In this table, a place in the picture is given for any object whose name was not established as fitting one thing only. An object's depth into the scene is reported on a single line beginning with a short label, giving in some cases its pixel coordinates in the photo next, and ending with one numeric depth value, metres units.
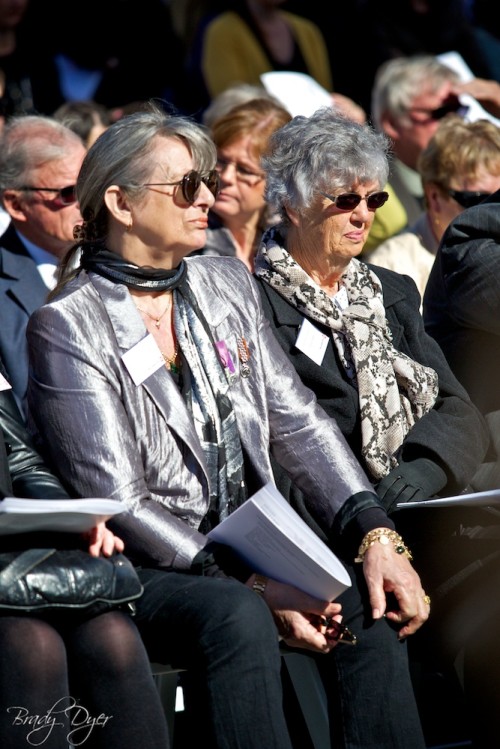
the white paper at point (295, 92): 13.55
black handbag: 5.75
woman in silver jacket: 6.20
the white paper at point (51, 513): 5.61
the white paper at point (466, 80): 12.72
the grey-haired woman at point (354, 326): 7.86
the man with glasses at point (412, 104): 13.84
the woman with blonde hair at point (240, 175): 11.12
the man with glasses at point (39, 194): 10.20
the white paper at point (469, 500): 6.72
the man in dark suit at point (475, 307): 8.48
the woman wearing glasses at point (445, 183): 10.27
